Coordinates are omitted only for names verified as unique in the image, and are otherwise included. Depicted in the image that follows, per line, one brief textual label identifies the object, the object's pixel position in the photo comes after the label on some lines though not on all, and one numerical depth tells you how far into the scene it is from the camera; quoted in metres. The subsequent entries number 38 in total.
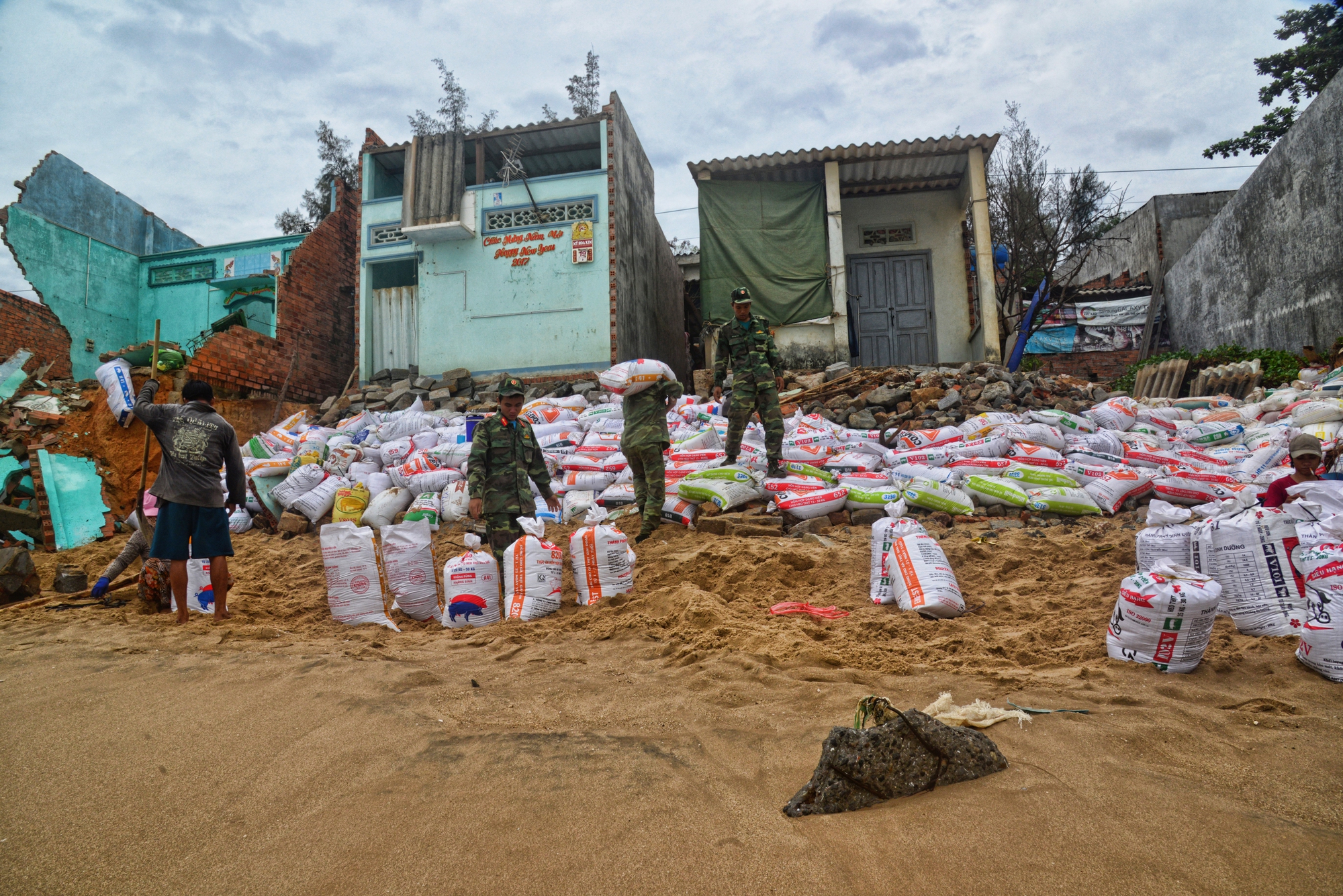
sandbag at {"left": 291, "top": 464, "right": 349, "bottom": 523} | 6.00
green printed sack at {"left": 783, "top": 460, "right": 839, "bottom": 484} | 5.41
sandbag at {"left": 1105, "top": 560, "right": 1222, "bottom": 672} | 2.23
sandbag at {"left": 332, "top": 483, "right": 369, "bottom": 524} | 5.83
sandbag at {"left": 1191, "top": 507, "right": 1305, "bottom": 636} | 2.50
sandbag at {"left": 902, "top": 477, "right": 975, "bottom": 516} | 4.84
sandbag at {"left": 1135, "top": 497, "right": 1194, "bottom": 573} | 2.81
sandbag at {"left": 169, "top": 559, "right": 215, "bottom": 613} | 3.78
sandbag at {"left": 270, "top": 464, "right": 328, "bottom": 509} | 6.13
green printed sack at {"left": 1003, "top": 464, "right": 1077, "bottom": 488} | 5.02
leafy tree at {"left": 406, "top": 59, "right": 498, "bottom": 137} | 17.03
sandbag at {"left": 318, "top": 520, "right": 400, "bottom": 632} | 3.50
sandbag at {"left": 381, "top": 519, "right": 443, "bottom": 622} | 3.63
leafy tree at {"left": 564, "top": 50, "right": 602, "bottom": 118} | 17.80
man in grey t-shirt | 3.45
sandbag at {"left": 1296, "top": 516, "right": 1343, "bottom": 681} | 2.10
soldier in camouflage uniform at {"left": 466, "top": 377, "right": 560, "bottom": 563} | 4.21
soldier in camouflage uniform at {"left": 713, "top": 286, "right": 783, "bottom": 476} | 5.32
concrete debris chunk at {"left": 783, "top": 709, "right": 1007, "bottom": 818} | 1.52
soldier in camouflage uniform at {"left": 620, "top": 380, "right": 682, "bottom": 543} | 4.69
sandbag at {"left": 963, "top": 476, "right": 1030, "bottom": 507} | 4.89
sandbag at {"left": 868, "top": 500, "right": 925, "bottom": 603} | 3.37
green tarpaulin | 9.88
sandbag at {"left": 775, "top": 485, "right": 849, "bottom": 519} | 4.89
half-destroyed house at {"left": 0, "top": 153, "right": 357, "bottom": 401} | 10.31
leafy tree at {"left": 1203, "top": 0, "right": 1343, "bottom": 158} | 14.14
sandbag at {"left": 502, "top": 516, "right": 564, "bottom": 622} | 3.45
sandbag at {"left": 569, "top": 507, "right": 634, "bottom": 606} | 3.59
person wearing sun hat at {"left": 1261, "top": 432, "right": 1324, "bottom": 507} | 3.36
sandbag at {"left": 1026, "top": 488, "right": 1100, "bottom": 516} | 4.72
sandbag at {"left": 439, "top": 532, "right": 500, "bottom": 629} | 3.44
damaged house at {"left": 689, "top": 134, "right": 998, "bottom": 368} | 9.76
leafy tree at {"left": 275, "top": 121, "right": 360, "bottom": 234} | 17.06
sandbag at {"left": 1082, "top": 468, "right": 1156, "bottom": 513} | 4.82
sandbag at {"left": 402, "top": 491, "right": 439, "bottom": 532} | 5.46
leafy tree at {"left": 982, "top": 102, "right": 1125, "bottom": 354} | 13.40
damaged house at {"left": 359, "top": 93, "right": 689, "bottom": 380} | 10.08
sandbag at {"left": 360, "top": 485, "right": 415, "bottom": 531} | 5.78
